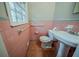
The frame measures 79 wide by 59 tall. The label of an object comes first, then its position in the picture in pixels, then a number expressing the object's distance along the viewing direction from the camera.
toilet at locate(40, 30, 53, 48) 1.11
